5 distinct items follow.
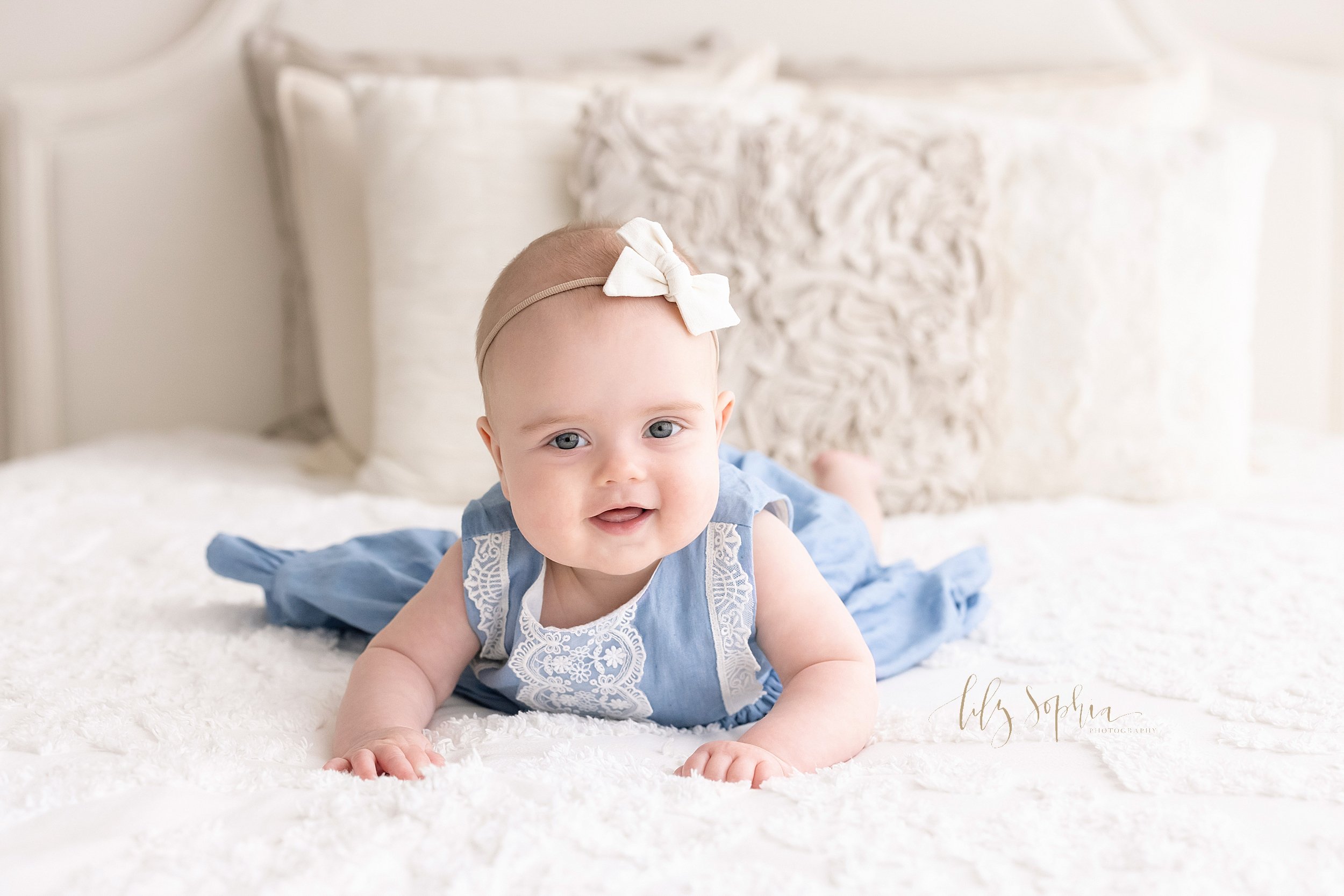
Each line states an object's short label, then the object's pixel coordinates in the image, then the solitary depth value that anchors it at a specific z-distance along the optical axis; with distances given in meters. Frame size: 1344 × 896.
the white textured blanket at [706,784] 0.54
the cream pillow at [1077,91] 1.90
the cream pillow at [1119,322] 1.49
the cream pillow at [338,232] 1.71
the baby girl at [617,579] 0.74
